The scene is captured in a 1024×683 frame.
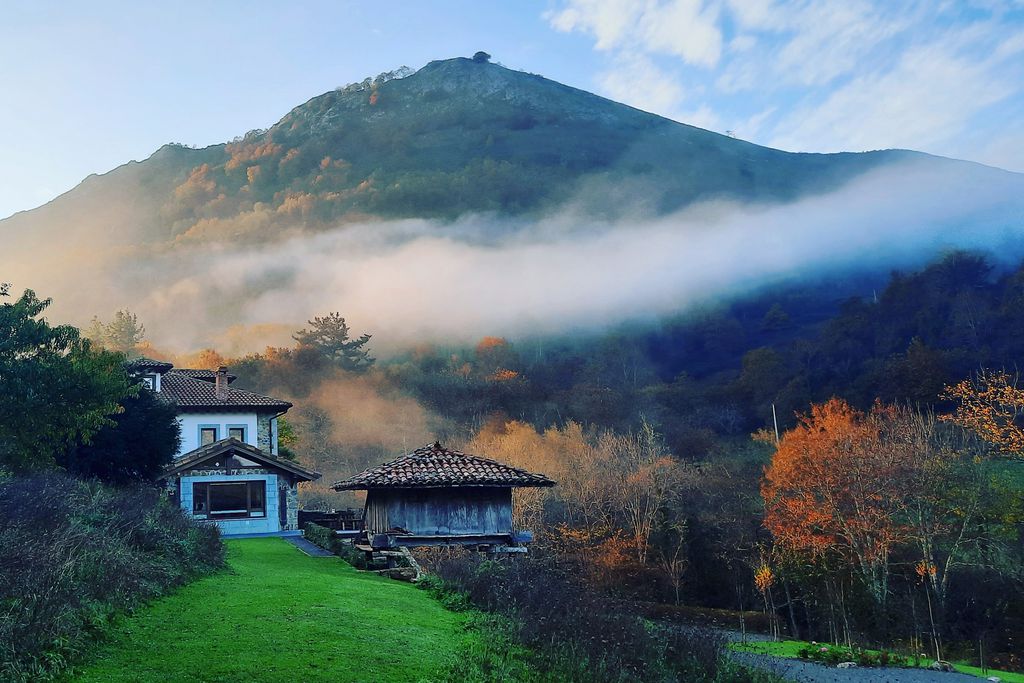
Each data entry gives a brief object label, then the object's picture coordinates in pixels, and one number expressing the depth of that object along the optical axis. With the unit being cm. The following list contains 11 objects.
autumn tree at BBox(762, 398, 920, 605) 3053
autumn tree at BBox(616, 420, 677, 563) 3847
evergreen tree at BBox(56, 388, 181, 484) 2402
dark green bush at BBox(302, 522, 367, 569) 1896
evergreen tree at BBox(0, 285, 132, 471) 2017
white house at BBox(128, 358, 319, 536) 3294
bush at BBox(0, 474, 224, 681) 753
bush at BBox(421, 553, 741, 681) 1166
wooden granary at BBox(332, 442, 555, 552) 1838
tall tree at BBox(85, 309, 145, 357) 9031
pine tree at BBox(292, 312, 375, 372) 9012
